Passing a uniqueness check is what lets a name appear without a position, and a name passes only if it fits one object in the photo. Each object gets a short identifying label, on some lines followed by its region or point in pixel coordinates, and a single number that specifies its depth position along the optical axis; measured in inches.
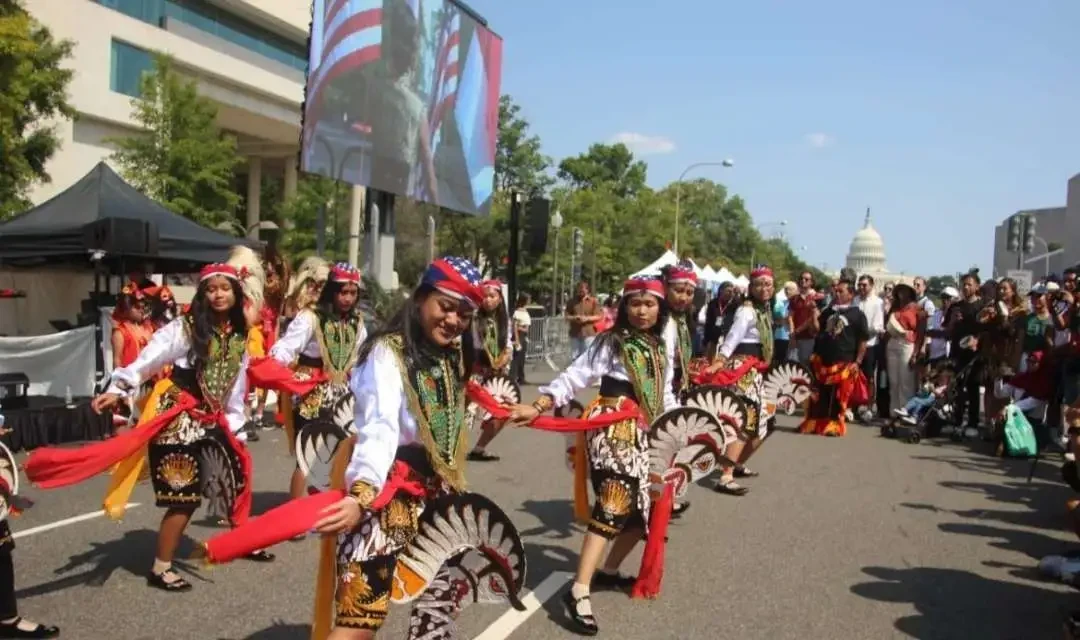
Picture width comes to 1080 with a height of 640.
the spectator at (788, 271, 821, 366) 603.8
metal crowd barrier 895.7
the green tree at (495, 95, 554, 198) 2087.8
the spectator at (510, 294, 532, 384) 683.1
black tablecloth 380.5
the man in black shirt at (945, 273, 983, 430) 500.0
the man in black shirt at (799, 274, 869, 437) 508.0
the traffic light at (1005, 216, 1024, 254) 754.2
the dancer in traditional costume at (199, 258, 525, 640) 131.3
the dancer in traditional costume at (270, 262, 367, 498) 274.4
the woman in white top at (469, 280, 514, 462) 358.3
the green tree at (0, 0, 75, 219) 677.9
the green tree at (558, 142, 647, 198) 2706.7
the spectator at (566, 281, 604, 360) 699.4
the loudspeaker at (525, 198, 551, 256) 785.6
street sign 661.2
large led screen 676.1
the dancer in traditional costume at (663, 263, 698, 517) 242.4
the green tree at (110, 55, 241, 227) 1061.1
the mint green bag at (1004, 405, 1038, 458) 427.8
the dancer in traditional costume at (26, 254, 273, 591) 210.8
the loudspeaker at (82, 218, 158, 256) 462.3
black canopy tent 488.1
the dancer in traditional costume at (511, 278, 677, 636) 199.9
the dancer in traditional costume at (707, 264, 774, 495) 334.0
